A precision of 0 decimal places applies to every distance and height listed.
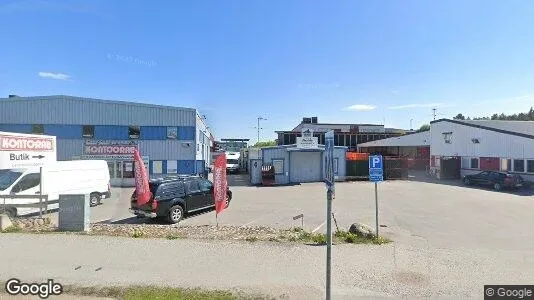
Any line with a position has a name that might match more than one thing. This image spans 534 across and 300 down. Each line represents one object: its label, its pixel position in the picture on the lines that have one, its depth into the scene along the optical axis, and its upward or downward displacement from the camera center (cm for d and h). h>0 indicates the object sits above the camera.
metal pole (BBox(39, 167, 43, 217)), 1468 -85
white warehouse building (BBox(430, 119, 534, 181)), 2756 +94
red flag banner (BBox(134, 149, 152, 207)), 1244 -84
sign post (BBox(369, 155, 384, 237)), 1026 -28
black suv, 1309 -154
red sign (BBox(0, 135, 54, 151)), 1675 +85
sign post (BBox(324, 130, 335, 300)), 414 -23
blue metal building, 2723 +238
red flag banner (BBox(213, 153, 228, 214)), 1226 -76
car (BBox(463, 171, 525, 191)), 2516 -162
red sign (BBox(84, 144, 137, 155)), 2744 +82
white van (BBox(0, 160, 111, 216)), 1445 -99
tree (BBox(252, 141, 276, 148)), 9519 +436
